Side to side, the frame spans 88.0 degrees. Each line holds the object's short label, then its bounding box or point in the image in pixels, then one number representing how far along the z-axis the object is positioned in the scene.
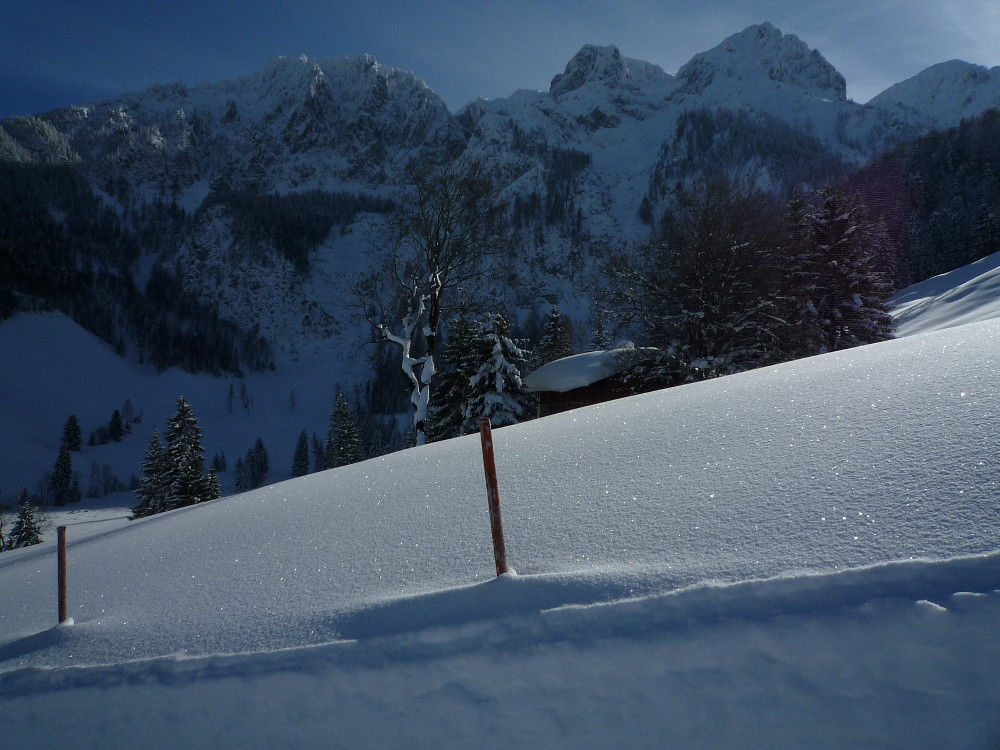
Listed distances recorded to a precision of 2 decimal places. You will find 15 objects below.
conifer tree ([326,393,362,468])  34.16
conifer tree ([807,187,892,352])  18.02
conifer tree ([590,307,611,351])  35.72
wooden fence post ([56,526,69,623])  4.18
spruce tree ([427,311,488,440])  25.11
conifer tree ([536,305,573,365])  40.93
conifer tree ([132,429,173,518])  29.77
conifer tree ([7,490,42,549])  40.97
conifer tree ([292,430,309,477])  72.14
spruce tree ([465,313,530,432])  23.17
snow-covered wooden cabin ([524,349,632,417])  21.75
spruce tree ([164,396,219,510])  29.47
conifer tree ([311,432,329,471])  89.68
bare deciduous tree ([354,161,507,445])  14.26
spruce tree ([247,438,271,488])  93.56
